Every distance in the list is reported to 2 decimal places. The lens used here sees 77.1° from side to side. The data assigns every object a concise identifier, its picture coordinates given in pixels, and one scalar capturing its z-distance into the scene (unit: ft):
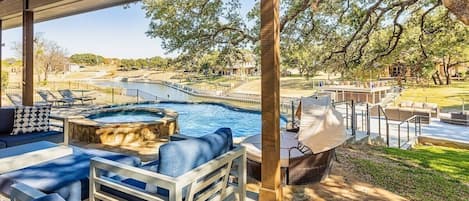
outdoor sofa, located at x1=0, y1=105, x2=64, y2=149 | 14.02
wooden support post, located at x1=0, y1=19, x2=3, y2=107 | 25.18
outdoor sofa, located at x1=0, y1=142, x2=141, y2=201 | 7.72
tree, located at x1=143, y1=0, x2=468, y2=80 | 22.53
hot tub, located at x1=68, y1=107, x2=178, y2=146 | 19.24
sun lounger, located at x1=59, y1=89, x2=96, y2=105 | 39.71
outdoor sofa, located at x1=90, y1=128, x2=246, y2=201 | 6.53
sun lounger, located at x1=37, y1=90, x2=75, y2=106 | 37.42
